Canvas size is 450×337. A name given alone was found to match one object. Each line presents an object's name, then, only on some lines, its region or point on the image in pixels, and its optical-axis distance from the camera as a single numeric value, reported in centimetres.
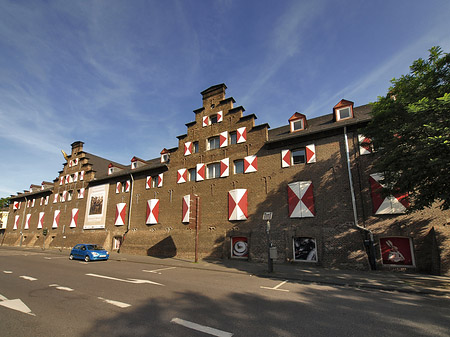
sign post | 1219
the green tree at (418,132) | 812
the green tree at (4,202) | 5336
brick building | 1333
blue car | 1753
